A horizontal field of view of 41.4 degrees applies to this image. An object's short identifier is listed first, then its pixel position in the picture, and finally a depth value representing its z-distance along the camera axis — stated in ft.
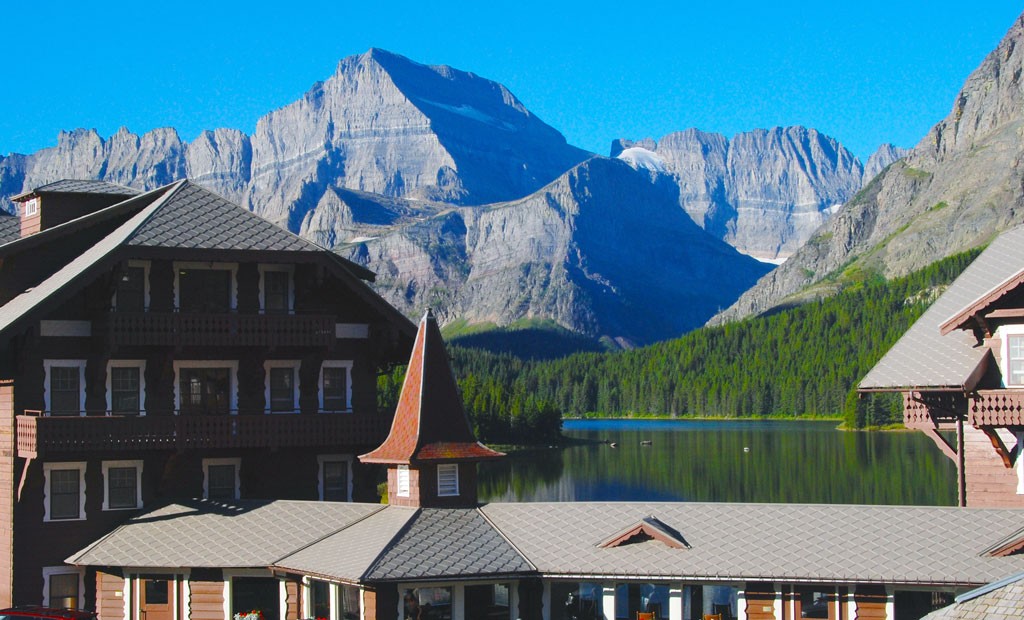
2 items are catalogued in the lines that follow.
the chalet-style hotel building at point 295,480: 125.59
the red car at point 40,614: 126.82
